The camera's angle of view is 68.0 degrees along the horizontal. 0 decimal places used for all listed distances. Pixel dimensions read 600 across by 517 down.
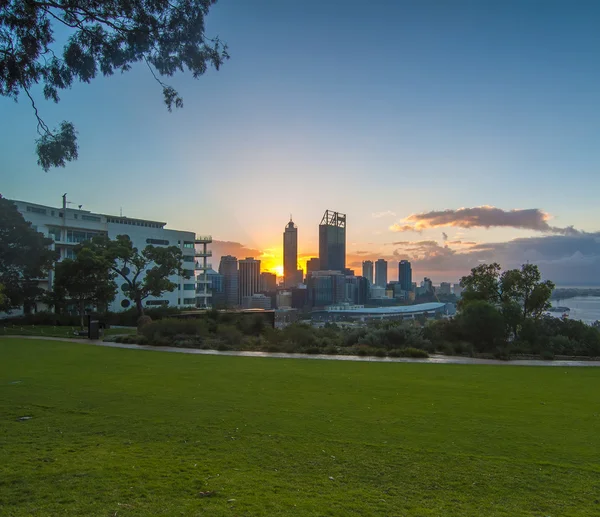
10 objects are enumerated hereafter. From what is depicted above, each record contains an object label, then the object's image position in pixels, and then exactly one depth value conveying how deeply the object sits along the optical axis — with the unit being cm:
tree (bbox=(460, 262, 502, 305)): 2450
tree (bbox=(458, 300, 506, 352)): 1997
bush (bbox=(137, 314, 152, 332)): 2599
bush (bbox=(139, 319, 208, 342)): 2171
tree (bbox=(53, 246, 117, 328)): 2895
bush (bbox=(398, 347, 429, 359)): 1725
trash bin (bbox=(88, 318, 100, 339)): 2291
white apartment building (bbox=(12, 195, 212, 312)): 4891
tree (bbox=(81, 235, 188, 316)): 3162
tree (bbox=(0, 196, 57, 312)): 3156
